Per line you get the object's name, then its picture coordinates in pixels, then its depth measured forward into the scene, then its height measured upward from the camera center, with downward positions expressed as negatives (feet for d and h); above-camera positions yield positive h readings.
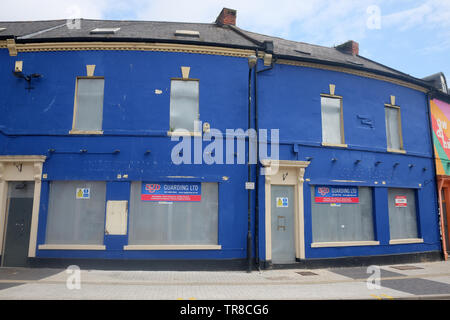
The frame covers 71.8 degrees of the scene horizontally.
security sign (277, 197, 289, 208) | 38.09 +1.43
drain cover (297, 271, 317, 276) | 34.12 -6.49
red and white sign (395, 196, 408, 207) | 44.68 +1.93
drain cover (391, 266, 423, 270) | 38.96 -6.58
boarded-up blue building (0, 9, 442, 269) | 34.94 +6.54
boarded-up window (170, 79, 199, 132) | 37.19 +13.09
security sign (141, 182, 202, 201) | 35.88 +2.50
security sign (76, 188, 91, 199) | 35.63 +2.19
